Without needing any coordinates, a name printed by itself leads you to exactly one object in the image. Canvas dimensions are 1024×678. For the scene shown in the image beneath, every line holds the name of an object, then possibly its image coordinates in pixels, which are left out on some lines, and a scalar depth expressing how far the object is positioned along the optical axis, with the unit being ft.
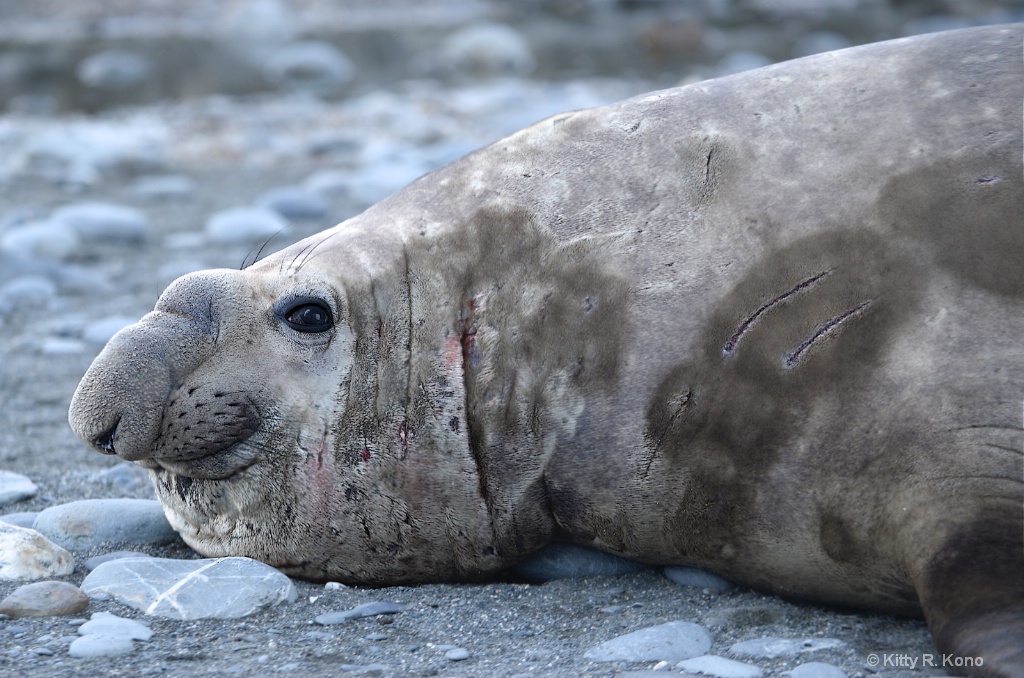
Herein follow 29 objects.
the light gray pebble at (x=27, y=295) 37.04
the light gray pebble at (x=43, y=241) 41.45
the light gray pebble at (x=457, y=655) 16.53
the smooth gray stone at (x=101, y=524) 20.71
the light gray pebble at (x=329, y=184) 49.93
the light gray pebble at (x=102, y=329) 33.37
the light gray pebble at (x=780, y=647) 16.26
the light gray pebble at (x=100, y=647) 16.25
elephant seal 17.08
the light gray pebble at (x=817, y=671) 15.31
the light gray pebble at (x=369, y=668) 16.14
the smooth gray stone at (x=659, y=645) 16.39
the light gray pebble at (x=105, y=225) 44.06
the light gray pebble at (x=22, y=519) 21.18
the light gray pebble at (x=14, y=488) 22.72
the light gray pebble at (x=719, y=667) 15.57
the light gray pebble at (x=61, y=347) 32.96
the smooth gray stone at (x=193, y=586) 17.85
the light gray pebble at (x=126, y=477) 24.25
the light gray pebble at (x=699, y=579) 18.84
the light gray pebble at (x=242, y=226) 43.65
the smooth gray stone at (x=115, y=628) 16.81
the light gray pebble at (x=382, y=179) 49.05
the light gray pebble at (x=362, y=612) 17.80
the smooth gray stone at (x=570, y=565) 19.65
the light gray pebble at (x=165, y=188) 51.96
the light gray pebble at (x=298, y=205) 45.83
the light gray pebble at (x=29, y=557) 18.85
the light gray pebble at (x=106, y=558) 19.56
